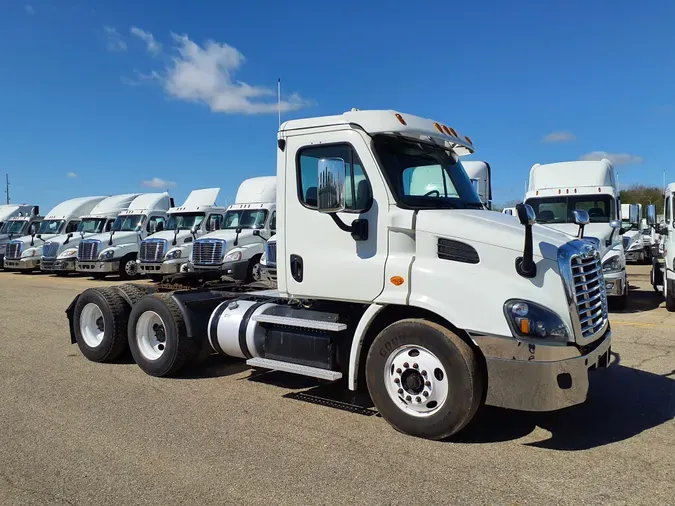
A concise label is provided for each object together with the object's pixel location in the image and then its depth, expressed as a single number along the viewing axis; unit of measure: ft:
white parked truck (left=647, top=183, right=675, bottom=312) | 35.76
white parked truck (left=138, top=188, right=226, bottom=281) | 62.64
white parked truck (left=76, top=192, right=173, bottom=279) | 67.82
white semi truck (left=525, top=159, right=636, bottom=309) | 39.06
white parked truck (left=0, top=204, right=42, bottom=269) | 90.12
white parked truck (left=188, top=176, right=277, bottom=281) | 56.29
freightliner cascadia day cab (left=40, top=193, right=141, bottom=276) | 73.72
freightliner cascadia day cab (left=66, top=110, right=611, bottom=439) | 14.42
